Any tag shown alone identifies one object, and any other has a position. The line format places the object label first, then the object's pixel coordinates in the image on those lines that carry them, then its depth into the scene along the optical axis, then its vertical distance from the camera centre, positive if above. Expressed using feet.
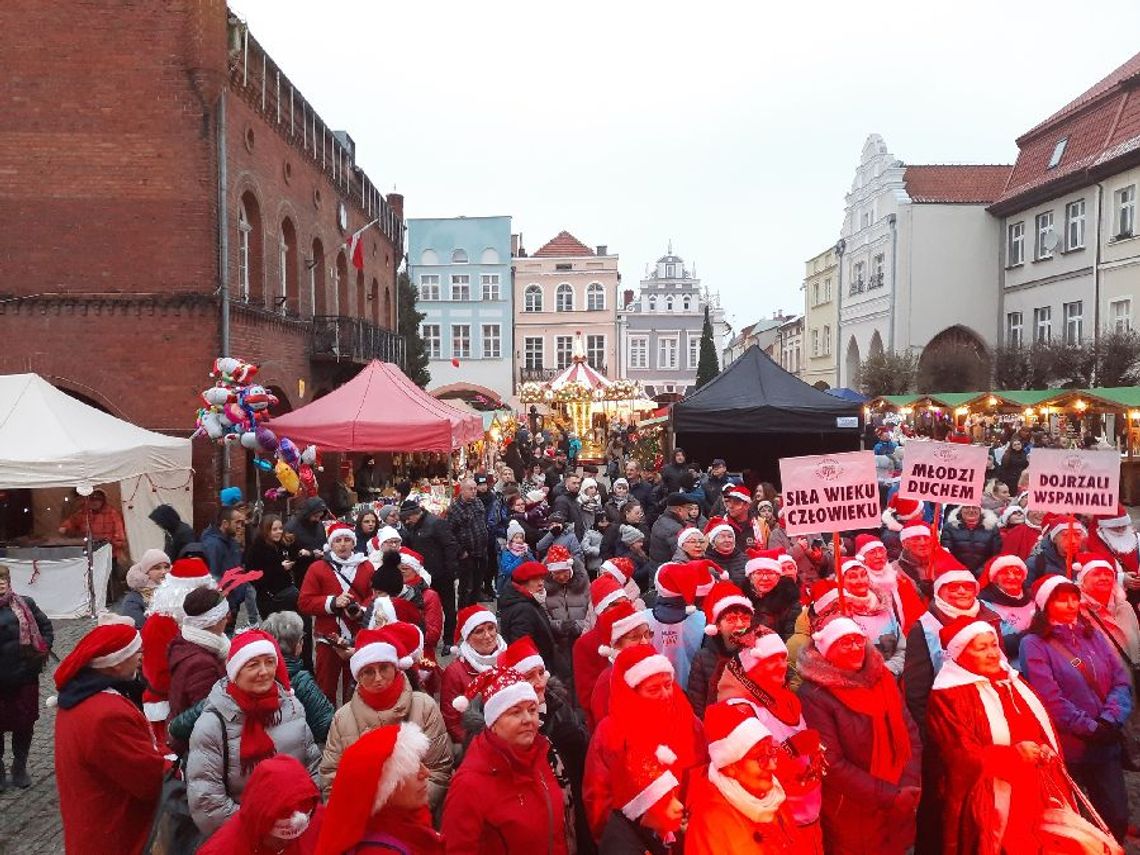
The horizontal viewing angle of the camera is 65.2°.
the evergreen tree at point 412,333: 141.28 +10.72
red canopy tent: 42.39 -1.16
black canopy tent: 48.83 -0.65
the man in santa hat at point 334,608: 20.65 -4.95
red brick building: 46.39 +10.31
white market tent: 34.37 -2.21
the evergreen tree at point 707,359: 214.28 +9.86
